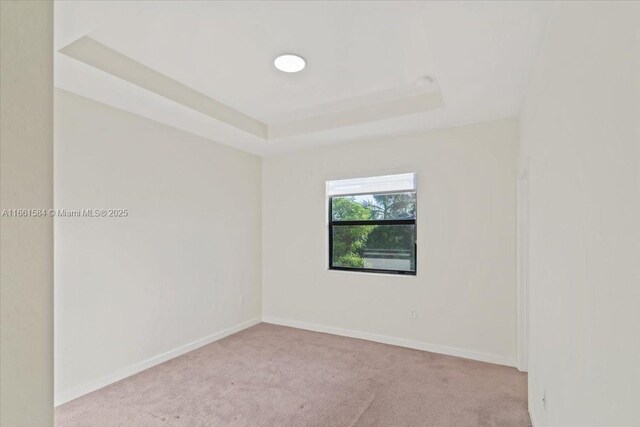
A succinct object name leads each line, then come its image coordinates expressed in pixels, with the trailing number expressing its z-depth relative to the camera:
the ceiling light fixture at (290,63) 2.48
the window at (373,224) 3.93
